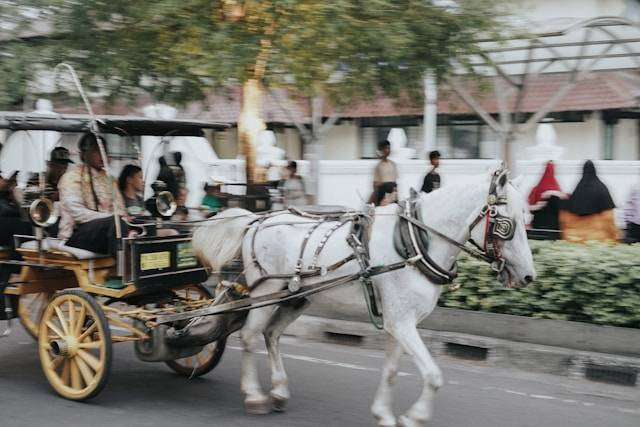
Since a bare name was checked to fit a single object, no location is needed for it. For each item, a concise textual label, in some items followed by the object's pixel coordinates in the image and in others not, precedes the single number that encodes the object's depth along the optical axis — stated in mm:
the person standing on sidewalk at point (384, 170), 13141
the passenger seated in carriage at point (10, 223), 7406
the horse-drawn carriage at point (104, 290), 6320
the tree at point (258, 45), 9656
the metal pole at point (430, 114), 13330
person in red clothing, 11281
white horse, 5449
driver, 6547
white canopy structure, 11992
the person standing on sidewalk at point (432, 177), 13336
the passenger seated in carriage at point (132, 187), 7203
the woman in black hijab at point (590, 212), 10633
